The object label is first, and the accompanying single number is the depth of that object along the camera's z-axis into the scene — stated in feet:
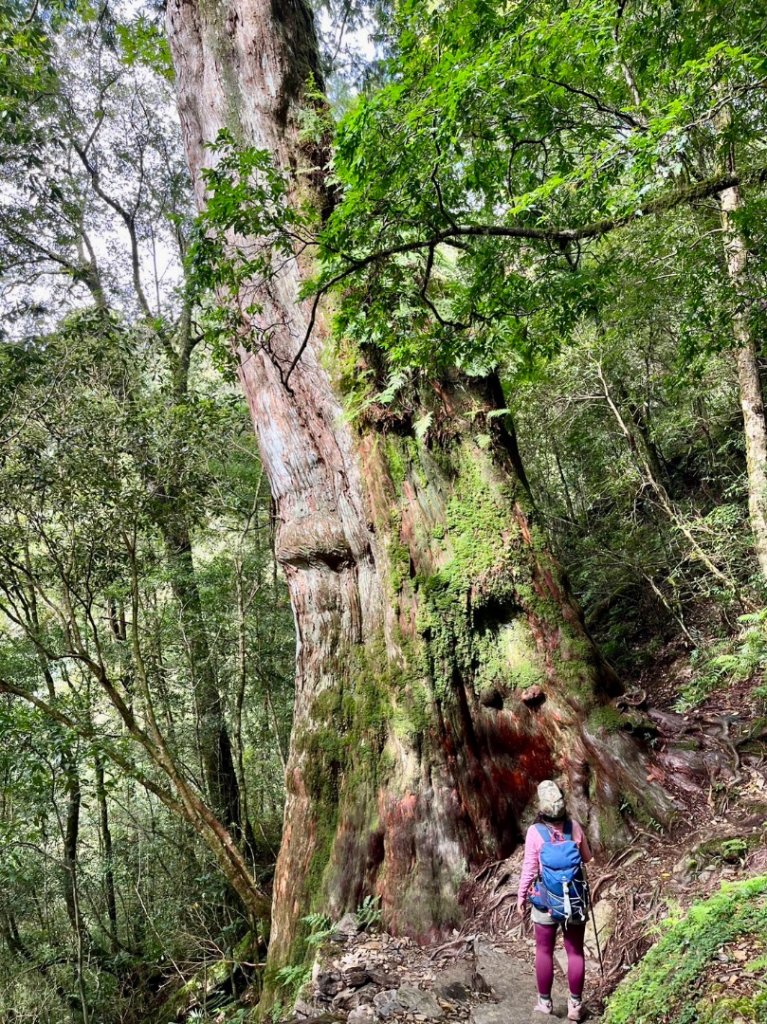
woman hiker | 10.49
